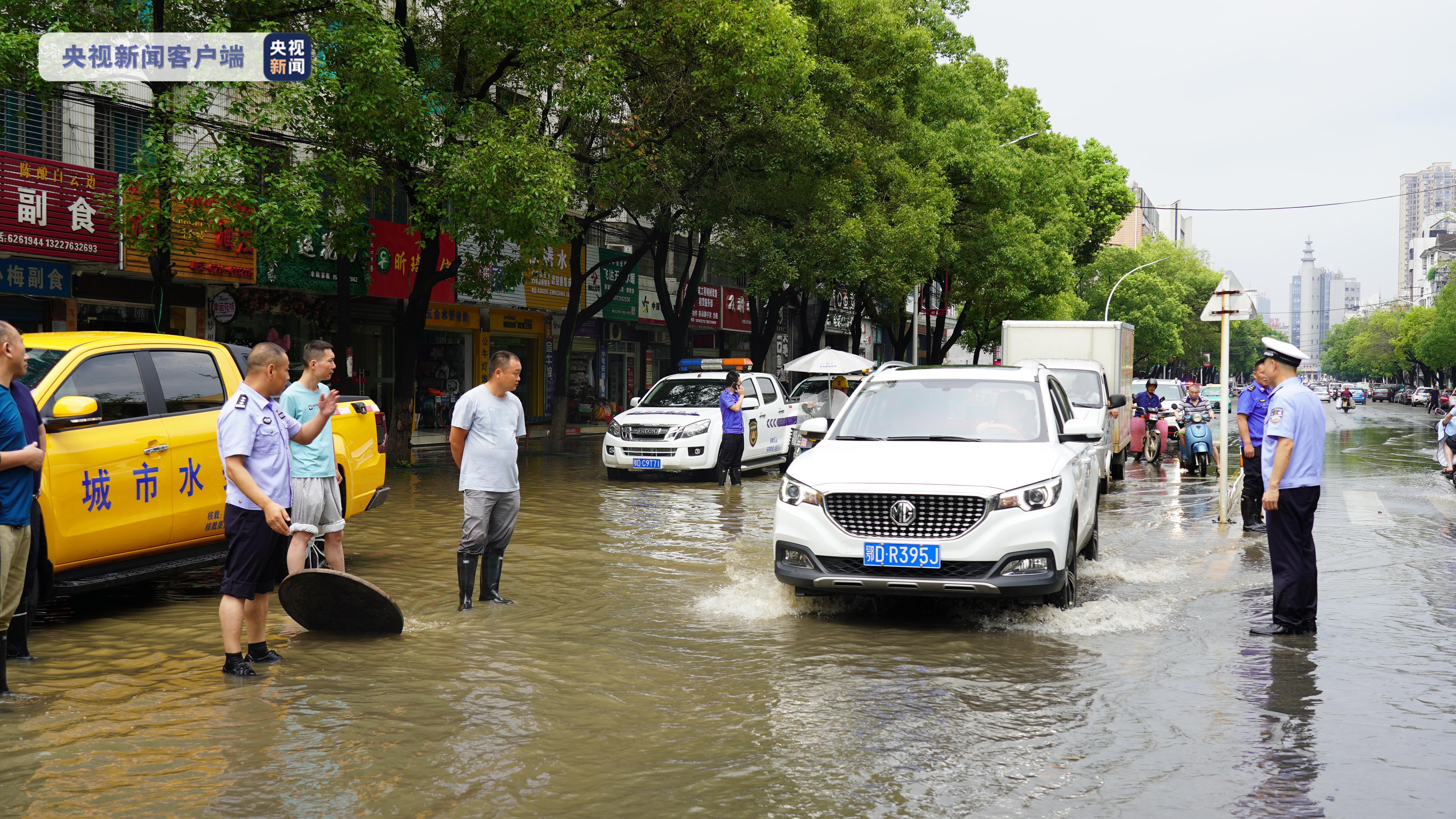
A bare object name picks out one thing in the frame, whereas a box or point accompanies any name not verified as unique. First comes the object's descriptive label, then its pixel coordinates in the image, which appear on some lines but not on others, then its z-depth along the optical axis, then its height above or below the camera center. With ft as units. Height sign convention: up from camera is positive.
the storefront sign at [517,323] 101.96 +6.37
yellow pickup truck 22.72 -1.31
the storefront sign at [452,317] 91.66 +6.20
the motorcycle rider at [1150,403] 78.18 -0.39
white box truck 67.82 +3.07
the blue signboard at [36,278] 57.36 +5.71
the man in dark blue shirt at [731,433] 54.13 -1.79
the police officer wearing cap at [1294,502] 24.07 -2.15
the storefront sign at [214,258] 59.47 +7.33
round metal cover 22.75 -4.22
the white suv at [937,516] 23.35 -2.45
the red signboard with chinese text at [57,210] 55.01 +8.87
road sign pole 43.68 -1.61
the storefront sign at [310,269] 70.90 +7.81
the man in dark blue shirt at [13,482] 17.99 -1.41
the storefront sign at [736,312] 131.95 +9.57
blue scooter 65.16 -2.45
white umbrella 100.37 +2.83
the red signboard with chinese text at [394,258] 80.02 +9.50
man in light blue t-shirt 24.17 -1.57
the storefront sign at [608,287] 107.86 +9.96
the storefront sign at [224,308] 68.23 +4.94
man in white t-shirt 26.00 -1.41
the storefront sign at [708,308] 124.47 +9.35
